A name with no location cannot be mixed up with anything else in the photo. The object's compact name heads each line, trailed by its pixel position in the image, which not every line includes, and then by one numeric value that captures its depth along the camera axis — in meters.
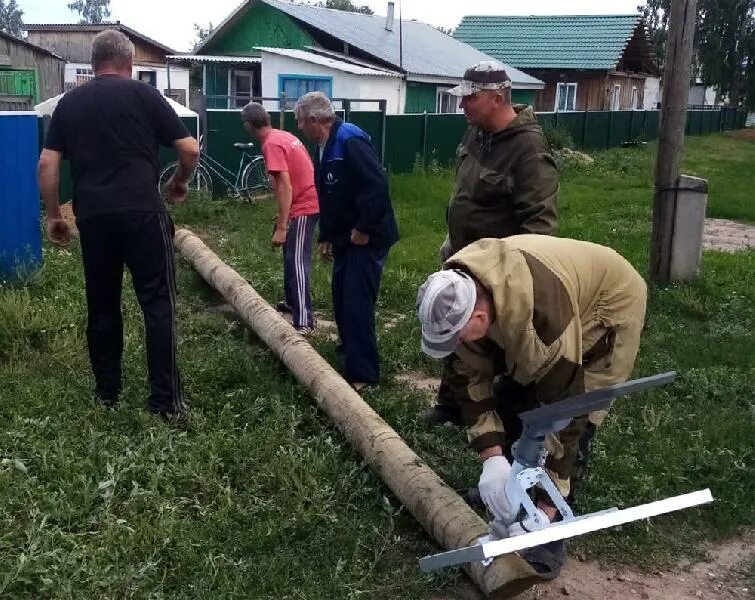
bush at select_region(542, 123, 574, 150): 20.36
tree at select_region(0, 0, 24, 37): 91.32
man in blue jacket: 4.73
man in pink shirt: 5.97
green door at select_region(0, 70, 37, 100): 24.38
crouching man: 2.40
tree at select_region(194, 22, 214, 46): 61.53
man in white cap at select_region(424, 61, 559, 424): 3.87
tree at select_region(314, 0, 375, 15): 63.03
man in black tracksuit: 4.04
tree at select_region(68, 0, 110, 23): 98.38
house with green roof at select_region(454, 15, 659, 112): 31.12
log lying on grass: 2.91
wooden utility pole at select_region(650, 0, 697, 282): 7.01
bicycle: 12.06
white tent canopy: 10.92
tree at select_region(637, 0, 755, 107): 39.12
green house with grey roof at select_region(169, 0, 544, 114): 21.67
